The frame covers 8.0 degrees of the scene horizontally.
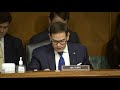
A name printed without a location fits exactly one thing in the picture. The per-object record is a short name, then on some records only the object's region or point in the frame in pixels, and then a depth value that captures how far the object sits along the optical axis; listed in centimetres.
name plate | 707
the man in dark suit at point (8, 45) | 818
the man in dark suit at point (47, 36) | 808
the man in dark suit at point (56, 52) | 766
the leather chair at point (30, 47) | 783
